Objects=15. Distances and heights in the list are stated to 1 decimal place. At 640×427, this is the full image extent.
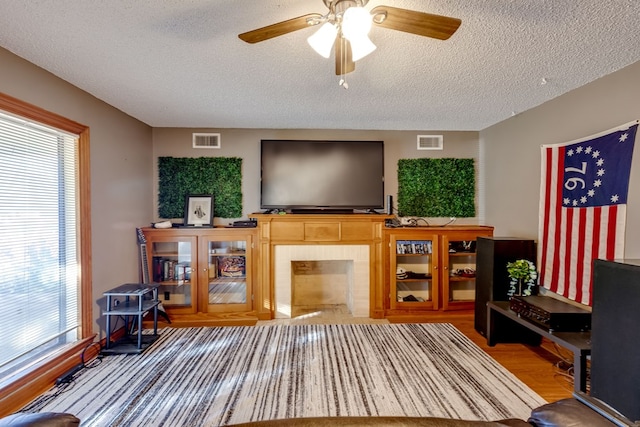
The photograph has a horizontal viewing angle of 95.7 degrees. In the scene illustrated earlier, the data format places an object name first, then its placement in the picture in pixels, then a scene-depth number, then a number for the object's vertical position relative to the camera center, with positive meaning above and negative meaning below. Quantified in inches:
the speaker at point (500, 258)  123.0 -22.3
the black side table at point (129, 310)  111.9 -41.9
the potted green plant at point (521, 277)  115.3 -28.6
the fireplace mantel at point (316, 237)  148.9 -16.9
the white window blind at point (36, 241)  84.5 -12.5
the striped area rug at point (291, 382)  80.6 -57.8
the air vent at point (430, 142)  165.2 +36.1
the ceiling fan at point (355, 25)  52.1 +34.3
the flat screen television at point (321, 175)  155.8 +15.9
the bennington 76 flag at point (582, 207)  93.7 -0.2
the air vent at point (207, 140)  160.6 +35.4
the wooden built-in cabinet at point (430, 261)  151.3 -29.2
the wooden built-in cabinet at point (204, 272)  147.1 -35.7
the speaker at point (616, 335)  68.5 -32.2
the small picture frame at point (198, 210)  155.6 -3.4
